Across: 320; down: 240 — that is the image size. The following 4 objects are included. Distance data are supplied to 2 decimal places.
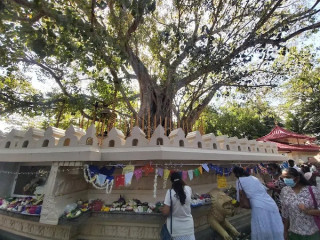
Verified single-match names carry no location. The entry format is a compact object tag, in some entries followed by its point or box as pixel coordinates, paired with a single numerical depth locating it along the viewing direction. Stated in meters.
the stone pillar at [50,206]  3.13
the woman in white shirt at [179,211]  2.77
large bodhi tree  4.64
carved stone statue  3.67
